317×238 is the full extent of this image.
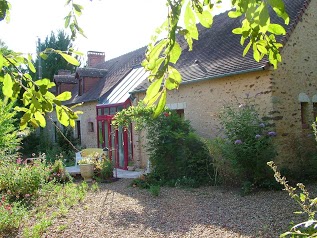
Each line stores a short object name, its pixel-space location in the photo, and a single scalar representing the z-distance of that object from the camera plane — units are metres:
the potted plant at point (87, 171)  11.16
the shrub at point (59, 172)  10.38
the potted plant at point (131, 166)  13.37
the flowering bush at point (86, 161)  11.50
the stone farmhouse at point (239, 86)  9.37
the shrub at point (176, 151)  9.59
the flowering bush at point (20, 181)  7.79
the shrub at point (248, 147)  8.09
